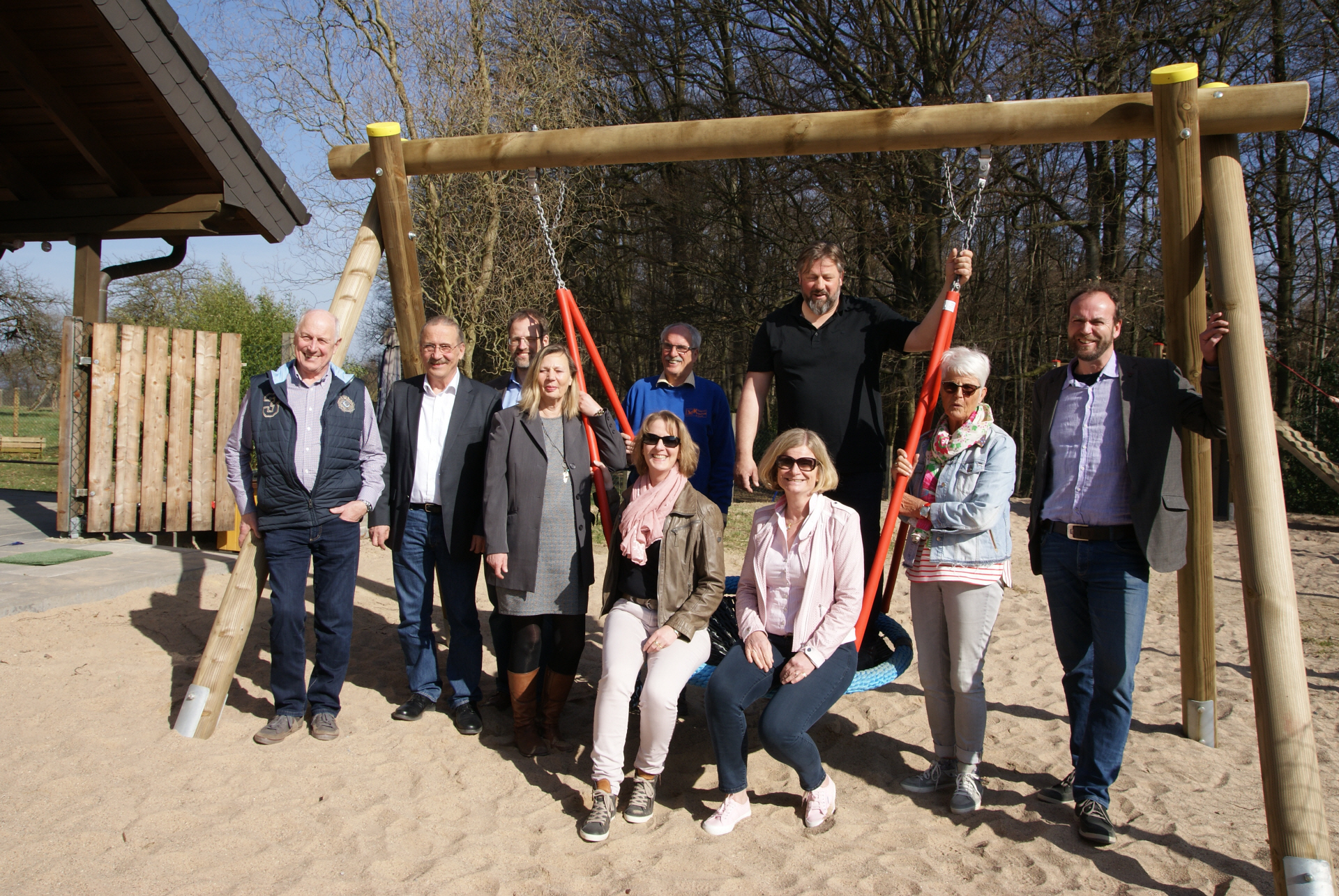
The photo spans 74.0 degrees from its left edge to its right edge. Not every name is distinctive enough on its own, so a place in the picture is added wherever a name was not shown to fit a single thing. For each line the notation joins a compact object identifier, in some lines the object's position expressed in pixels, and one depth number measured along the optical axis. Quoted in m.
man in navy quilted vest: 3.18
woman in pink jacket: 2.74
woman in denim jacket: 2.76
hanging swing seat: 2.99
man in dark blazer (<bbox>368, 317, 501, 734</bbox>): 3.36
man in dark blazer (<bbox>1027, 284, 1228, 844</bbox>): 2.61
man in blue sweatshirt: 3.51
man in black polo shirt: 3.18
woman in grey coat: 3.11
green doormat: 5.26
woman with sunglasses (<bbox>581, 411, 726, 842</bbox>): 2.79
